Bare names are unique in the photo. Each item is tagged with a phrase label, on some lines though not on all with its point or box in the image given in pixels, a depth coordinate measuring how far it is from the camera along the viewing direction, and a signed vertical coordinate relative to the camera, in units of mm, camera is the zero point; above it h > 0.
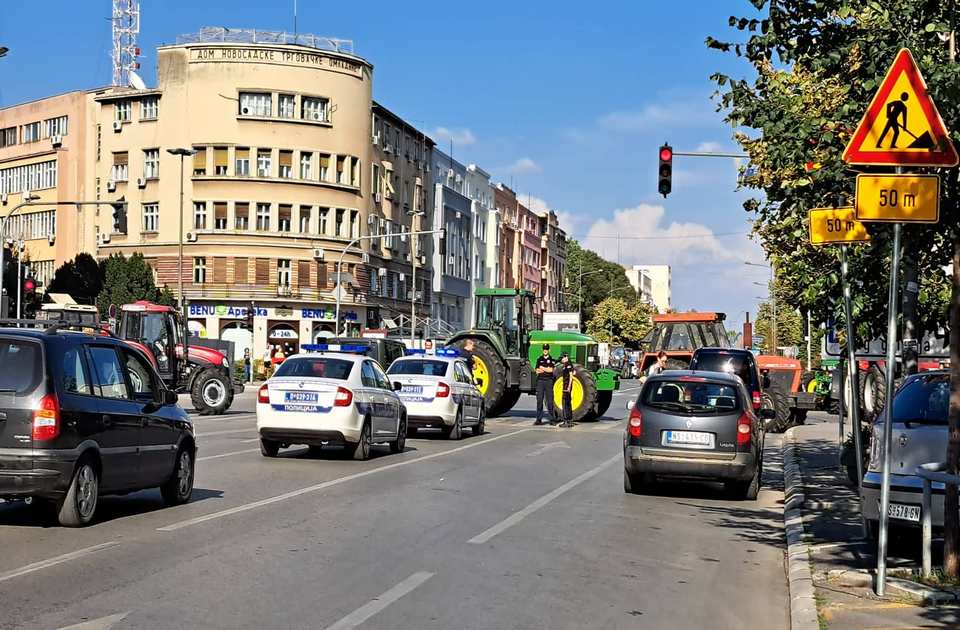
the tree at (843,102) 9531 +1955
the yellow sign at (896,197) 8898 +978
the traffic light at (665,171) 27594 +3524
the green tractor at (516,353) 34250 -520
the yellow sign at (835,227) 10500 +911
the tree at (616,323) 142375 +1306
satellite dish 73125 +14239
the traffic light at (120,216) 37719 +3374
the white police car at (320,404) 19562 -1106
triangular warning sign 8695 +1437
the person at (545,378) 32750 -1119
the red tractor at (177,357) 33344 -677
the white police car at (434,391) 25781 -1174
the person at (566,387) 32188 -1343
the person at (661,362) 37900 -803
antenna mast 82562 +19373
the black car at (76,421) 11109 -827
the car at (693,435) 15695 -1223
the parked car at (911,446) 10250 -911
